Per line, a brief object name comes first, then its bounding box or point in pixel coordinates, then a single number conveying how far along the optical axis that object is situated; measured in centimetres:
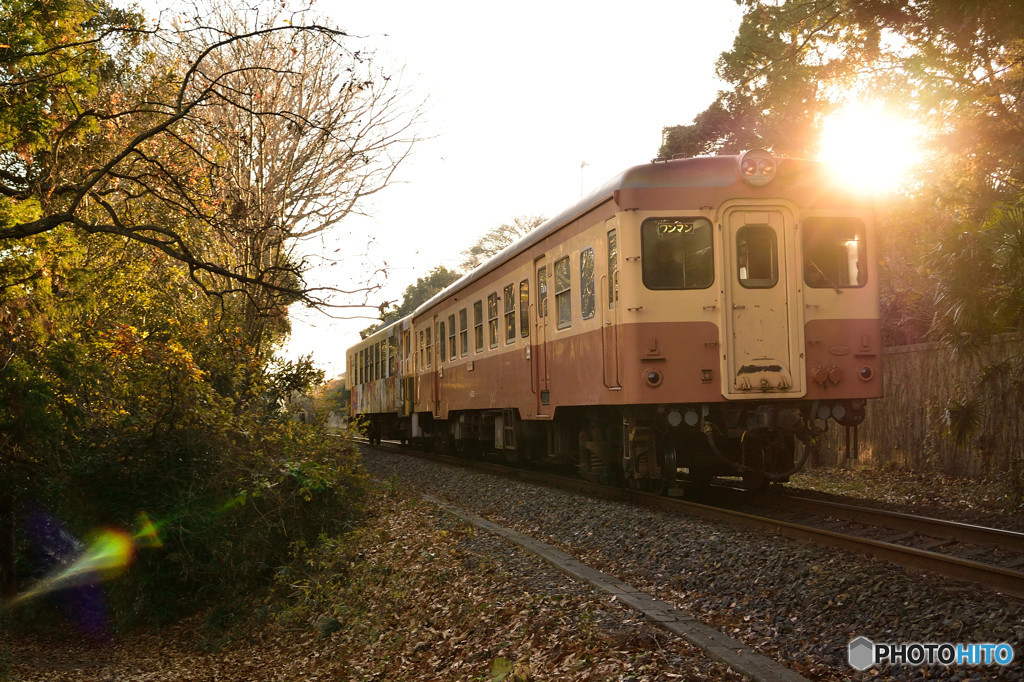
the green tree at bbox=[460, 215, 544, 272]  5062
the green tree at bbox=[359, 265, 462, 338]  5898
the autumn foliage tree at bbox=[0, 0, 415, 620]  943
